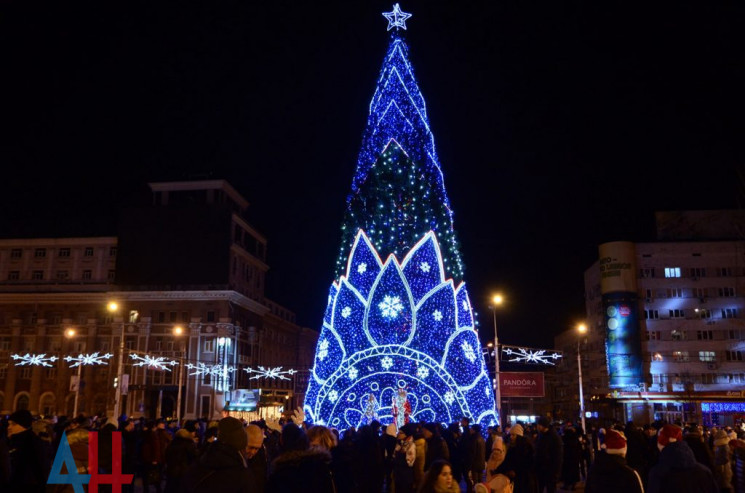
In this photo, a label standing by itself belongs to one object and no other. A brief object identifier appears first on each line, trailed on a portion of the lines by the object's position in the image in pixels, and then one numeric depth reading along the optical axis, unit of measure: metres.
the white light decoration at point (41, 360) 63.79
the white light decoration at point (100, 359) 61.94
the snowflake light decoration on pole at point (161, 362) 56.80
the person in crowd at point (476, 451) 14.76
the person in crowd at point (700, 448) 10.32
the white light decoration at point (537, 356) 26.31
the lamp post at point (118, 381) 34.38
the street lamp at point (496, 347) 28.80
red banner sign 22.84
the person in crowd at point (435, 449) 13.09
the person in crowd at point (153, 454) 15.28
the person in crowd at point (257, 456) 6.56
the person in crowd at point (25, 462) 7.39
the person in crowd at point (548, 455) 13.69
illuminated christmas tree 22.06
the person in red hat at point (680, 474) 6.23
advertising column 65.06
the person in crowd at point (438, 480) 5.20
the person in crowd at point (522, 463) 11.32
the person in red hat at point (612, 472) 5.99
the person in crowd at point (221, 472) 4.90
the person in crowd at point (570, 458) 16.97
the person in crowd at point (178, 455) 11.85
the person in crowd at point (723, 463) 11.77
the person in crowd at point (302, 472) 5.27
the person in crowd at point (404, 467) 11.03
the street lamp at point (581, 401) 33.08
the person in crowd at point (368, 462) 10.68
